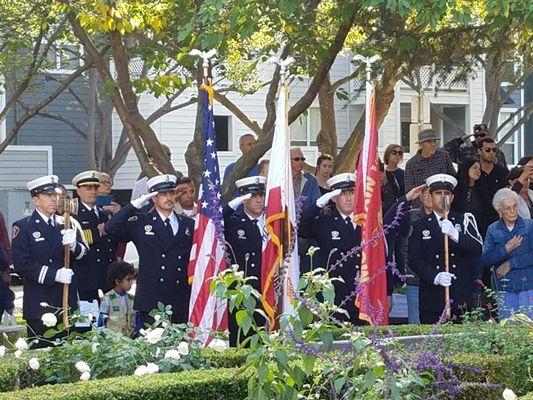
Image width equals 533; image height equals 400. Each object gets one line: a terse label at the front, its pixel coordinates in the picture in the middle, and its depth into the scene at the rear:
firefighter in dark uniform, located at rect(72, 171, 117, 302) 11.77
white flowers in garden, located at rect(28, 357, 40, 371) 7.53
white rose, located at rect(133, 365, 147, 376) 7.41
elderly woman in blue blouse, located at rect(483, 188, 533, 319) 11.56
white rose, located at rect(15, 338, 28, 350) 7.92
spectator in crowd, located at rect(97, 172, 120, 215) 12.77
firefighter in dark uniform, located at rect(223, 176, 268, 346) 11.42
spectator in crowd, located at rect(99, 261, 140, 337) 11.28
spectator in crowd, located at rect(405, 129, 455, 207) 13.74
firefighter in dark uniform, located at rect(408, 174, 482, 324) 11.58
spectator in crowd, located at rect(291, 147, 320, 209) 12.90
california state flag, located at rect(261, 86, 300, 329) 10.70
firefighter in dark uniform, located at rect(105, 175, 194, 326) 11.18
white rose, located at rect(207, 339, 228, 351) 8.02
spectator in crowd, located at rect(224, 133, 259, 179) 13.64
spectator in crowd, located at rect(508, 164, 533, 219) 13.27
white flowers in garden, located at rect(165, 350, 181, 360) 7.63
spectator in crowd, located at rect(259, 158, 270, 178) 12.71
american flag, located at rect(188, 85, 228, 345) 10.69
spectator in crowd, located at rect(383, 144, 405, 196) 14.48
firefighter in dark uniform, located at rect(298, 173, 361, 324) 11.60
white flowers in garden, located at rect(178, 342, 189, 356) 7.73
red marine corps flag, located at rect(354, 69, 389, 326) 11.05
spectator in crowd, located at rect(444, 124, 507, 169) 14.12
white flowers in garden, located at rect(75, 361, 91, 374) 7.42
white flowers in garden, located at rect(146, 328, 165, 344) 7.74
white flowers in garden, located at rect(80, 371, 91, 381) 7.38
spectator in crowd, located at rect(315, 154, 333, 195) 14.02
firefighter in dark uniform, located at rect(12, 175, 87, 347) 10.79
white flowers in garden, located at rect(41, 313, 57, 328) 7.77
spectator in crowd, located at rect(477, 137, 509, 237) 13.81
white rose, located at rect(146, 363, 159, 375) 7.45
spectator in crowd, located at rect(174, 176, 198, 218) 12.33
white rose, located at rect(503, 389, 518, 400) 5.64
